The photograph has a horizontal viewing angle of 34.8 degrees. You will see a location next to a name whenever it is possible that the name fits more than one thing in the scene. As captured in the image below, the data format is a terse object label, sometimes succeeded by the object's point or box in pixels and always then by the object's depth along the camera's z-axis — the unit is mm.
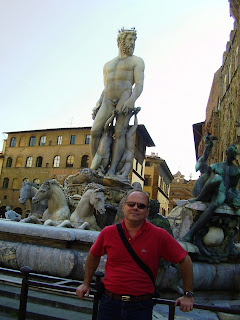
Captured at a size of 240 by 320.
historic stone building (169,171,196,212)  74288
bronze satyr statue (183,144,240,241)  5094
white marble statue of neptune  7891
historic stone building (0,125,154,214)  45781
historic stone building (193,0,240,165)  24562
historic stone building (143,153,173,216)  55438
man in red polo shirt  2180
